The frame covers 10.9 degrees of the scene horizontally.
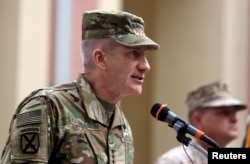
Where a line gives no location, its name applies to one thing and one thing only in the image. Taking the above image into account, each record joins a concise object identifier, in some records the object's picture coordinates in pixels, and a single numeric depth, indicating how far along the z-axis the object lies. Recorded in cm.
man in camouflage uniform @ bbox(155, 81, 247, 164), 822
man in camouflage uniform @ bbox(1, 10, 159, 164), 487
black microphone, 498
